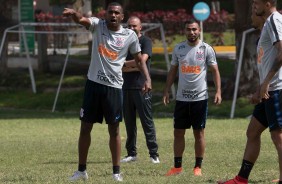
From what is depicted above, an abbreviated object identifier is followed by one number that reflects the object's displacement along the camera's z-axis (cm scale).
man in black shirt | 2508
